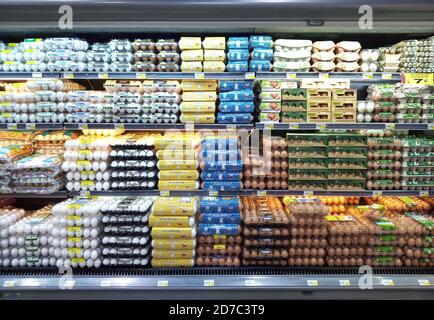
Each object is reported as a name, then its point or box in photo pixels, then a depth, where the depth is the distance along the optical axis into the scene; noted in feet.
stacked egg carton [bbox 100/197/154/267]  8.64
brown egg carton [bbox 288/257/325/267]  8.74
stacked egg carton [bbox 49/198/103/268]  8.54
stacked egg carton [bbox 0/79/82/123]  8.93
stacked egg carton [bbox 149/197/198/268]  8.72
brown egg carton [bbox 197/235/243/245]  8.82
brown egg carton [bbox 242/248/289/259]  8.70
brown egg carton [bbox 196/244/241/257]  8.83
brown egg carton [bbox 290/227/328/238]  8.74
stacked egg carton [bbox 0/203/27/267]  8.64
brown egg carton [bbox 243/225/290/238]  8.66
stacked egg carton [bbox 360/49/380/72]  8.98
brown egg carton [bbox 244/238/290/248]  8.70
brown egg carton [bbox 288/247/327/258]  8.74
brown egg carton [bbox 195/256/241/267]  8.81
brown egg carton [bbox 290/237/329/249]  8.75
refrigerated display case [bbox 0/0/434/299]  7.50
